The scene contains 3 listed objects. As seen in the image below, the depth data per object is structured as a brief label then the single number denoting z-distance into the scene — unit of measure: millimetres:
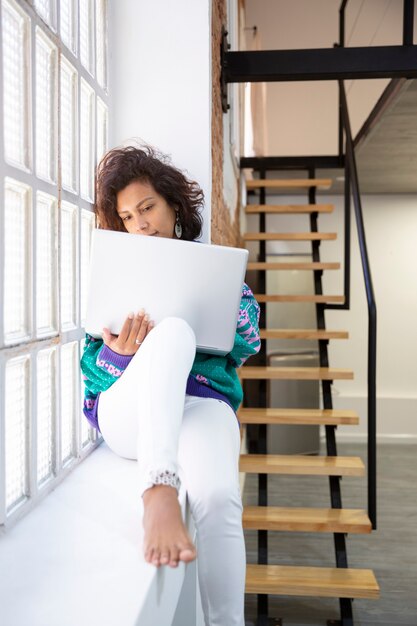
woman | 1079
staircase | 2535
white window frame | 1129
